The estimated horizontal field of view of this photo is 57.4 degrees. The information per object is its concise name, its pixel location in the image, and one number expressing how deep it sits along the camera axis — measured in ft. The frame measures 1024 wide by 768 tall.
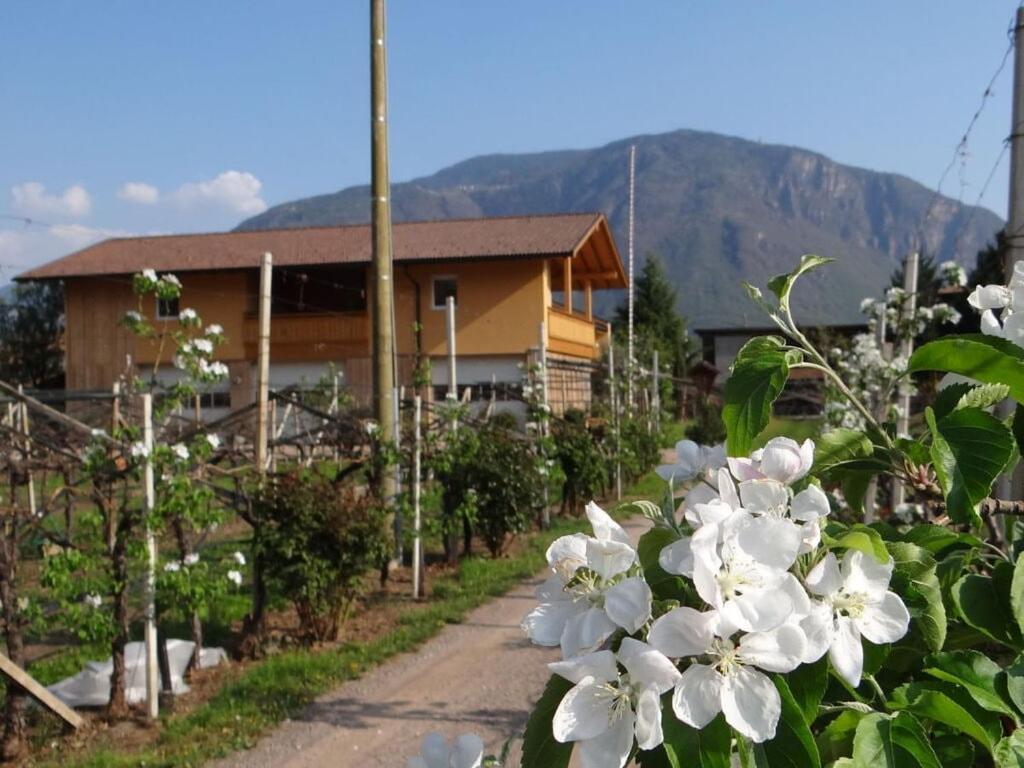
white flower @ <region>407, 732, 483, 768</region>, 3.31
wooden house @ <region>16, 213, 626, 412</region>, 78.64
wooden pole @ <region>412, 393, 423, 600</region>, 27.09
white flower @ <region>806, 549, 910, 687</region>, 2.62
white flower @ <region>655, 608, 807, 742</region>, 2.36
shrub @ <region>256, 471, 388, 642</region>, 21.84
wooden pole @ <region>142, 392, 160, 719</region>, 17.88
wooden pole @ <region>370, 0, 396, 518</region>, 28.94
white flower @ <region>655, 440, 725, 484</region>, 3.54
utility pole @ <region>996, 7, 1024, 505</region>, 6.31
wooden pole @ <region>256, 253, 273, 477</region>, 23.99
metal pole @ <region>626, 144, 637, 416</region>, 53.93
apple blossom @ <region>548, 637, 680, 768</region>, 2.39
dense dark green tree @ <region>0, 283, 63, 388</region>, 124.26
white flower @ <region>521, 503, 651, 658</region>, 2.52
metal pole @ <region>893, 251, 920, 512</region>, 19.53
